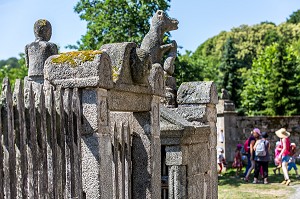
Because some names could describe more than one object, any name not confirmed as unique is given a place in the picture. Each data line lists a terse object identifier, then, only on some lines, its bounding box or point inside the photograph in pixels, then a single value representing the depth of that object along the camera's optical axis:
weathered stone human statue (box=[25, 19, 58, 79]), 6.74
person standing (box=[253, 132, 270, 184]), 13.90
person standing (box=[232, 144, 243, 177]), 16.20
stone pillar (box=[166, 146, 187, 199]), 6.56
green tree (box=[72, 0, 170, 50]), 17.23
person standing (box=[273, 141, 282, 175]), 14.91
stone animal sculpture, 7.61
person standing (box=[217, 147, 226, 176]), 15.91
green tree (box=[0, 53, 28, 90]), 32.42
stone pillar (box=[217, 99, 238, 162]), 18.67
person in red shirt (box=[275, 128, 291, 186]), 14.00
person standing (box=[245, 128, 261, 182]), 14.48
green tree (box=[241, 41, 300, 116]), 27.55
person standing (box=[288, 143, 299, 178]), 14.66
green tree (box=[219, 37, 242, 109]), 35.34
